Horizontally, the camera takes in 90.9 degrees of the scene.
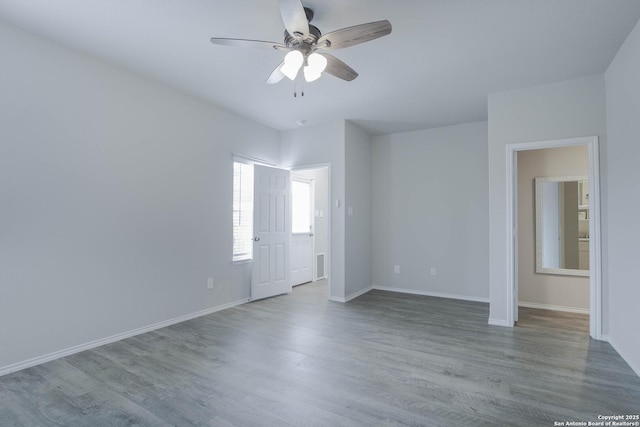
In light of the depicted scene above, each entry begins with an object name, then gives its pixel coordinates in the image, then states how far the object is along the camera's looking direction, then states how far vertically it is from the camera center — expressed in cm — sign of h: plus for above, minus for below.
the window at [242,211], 450 +10
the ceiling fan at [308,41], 195 +121
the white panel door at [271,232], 463 -21
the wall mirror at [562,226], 405 -9
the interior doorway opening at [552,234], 404 -20
